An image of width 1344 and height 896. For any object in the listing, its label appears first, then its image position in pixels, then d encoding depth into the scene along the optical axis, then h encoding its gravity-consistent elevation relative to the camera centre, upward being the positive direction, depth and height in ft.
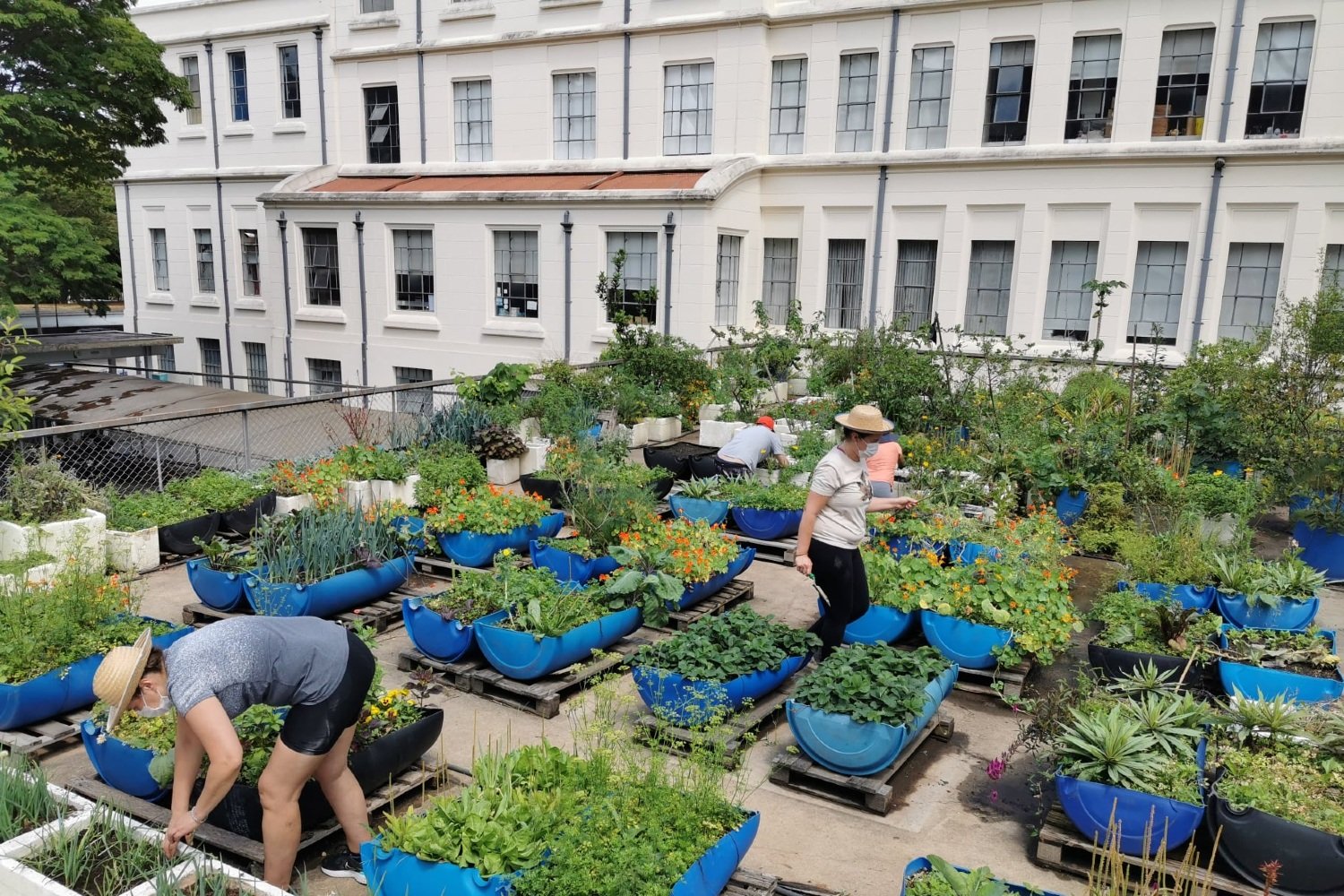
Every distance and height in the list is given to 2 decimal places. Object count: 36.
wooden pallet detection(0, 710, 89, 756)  18.31 -9.43
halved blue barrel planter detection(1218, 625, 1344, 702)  18.88 -7.69
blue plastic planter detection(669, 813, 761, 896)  12.65 -8.11
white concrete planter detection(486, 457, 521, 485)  40.16 -7.95
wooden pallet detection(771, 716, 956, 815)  17.06 -9.16
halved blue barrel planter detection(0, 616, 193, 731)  18.74 -8.72
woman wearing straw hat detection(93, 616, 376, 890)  12.48 -5.91
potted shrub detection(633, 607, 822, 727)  18.44 -7.73
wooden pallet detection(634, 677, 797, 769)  16.94 -8.85
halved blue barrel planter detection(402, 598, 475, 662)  22.00 -8.35
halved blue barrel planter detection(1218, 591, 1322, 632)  23.27 -7.63
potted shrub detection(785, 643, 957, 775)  17.11 -7.75
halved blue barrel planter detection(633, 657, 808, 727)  18.16 -8.07
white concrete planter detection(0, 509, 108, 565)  26.43 -7.73
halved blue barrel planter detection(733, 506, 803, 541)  31.58 -7.74
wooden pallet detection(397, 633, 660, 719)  20.62 -9.09
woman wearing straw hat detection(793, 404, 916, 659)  20.83 -5.12
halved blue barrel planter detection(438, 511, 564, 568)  28.58 -8.00
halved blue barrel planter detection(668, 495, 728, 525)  31.94 -7.41
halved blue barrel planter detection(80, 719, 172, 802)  15.85 -8.54
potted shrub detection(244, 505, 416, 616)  23.84 -7.64
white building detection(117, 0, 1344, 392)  51.19 +8.87
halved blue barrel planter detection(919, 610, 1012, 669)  21.76 -7.98
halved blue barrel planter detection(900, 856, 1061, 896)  12.79 -8.08
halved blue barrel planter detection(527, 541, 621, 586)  26.35 -7.86
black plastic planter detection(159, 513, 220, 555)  29.76 -8.24
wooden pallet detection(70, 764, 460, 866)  14.64 -9.03
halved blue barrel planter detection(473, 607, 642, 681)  20.86 -8.25
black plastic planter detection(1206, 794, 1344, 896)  13.66 -8.08
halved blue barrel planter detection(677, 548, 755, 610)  25.85 -8.26
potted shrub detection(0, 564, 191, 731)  18.92 -7.82
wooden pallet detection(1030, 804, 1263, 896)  15.26 -9.07
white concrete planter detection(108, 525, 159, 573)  28.78 -8.57
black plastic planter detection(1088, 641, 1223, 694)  20.21 -7.86
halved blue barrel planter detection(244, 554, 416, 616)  23.58 -8.21
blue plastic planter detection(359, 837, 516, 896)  12.17 -7.98
